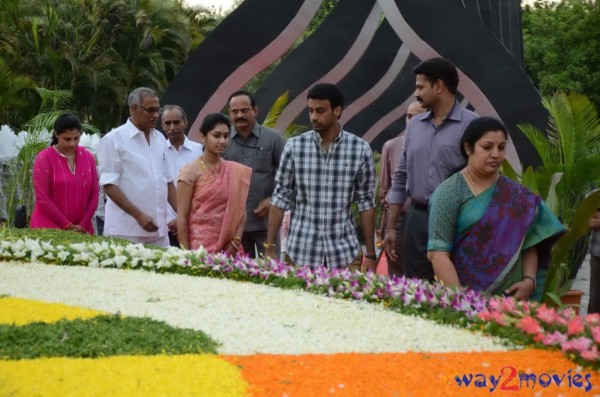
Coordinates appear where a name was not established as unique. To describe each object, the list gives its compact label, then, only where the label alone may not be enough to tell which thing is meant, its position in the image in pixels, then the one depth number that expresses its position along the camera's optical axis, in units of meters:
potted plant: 8.13
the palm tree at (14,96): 20.64
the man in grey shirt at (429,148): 5.68
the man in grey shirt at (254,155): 7.36
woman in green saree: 4.82
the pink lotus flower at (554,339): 4.18
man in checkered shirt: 6.10
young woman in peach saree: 6.77
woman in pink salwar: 7.89
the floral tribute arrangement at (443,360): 3.67
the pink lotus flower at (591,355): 3.95
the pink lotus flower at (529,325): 4.32
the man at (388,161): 7.34
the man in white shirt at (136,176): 7.32
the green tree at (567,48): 33.78
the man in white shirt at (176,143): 8.33
